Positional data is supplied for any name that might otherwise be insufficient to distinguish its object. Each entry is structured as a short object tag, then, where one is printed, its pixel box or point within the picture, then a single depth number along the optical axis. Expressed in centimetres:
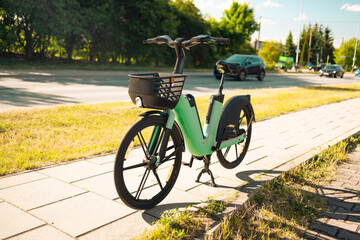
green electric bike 252
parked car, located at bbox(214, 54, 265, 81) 2045
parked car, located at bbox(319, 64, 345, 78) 3459
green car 6200
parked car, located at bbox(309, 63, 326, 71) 6521
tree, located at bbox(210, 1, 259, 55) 3966
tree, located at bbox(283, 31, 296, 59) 8550
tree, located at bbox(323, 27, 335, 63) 9612
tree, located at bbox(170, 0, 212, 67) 3156
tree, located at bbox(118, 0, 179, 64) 2578
